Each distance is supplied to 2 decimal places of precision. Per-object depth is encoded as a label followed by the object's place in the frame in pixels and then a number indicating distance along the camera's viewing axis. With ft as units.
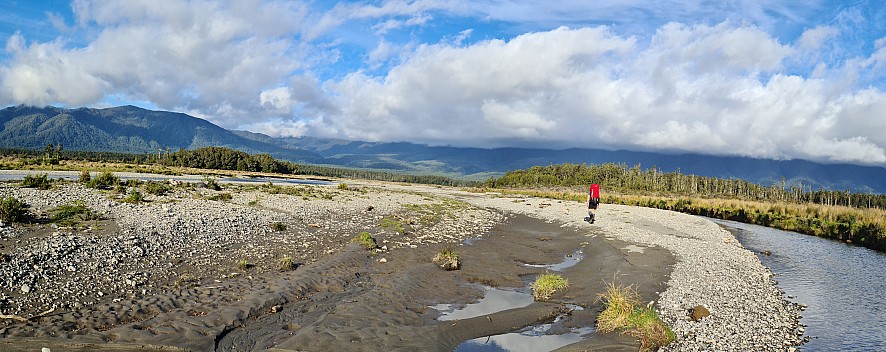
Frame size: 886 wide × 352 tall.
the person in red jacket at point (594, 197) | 128.67
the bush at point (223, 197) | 109.87
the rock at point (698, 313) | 42.19
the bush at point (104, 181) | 110.73
